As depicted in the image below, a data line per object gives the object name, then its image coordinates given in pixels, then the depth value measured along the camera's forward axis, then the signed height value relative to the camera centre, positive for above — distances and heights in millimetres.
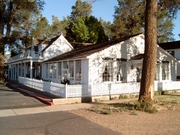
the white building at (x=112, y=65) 15344 +520
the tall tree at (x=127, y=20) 41406 +11189
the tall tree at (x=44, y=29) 56062 +12724
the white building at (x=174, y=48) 33688 +3966
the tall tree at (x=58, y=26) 60000 +14035
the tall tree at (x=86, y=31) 46906 +10100
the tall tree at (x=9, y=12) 25484 +8394
